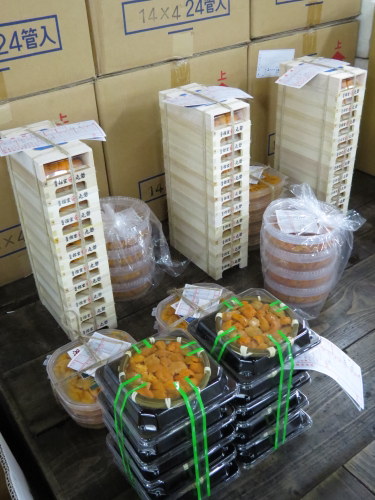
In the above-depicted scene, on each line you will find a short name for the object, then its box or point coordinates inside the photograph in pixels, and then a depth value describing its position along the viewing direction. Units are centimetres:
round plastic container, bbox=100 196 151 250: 175
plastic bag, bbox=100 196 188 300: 176
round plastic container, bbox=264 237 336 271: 166
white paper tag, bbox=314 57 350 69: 198
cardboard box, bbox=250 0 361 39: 214
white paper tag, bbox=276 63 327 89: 189
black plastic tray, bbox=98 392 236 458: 101
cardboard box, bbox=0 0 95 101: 161
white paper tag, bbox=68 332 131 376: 142
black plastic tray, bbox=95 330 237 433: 101
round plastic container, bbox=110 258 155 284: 180
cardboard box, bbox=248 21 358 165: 222
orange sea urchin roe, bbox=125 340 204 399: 105
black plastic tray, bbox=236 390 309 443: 121
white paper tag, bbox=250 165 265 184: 207
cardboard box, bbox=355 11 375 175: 242
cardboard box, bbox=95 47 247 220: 190
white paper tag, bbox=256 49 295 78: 221
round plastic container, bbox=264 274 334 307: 172
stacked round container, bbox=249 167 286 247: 203
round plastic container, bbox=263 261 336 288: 169
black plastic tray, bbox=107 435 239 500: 114
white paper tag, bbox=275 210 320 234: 170
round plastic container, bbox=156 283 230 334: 155
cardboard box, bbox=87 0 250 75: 178
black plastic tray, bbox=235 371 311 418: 117
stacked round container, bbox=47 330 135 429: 134
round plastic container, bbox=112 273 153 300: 185
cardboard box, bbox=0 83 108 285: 171
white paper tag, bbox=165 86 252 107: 170
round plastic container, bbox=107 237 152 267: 176
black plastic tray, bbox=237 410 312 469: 128
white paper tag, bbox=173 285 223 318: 160
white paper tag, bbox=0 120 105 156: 141
